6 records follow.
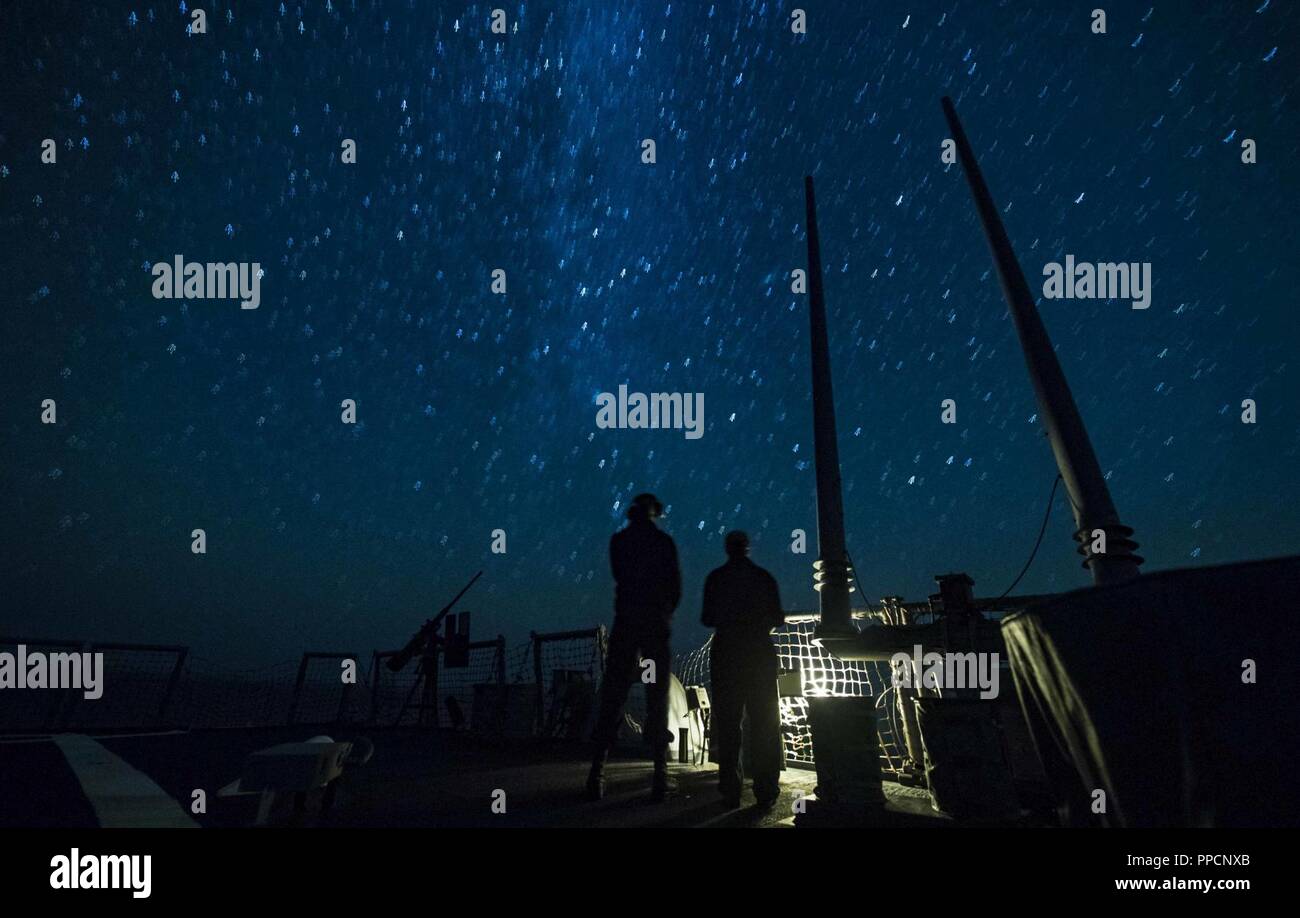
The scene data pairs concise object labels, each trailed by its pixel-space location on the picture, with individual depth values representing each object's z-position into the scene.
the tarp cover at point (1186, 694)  1.92
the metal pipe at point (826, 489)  7.22
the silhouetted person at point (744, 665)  3.85
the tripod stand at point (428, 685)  12.42
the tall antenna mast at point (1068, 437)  5.23
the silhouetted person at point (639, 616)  4.00
